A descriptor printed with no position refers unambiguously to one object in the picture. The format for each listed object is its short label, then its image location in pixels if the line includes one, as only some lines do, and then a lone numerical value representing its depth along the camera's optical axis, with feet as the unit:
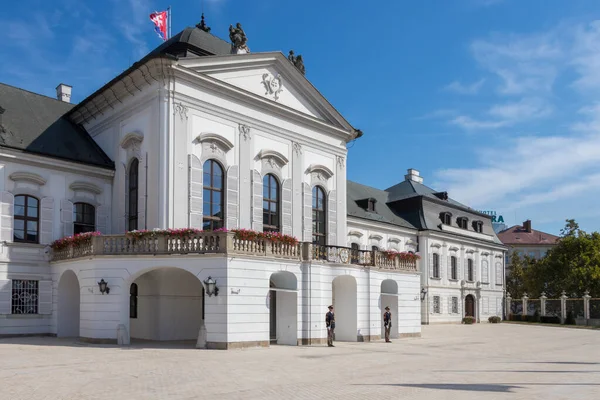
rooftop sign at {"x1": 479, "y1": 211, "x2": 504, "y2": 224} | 371.88
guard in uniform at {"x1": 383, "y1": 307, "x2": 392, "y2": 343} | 94.22
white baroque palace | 75.00
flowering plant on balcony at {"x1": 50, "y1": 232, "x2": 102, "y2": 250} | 77.79
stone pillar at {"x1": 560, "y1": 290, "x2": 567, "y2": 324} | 175.52
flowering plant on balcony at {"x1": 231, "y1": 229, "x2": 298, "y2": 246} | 74.64
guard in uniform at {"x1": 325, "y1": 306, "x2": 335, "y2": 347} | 82.48
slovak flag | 110.63
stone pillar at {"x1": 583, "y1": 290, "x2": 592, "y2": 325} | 169.99
